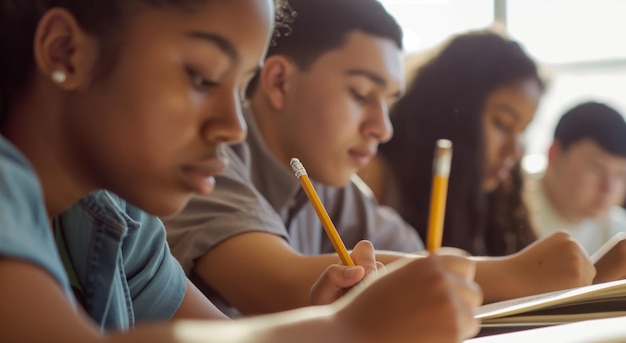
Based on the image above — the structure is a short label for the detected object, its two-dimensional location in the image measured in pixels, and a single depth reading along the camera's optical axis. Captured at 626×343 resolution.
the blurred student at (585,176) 1.43
